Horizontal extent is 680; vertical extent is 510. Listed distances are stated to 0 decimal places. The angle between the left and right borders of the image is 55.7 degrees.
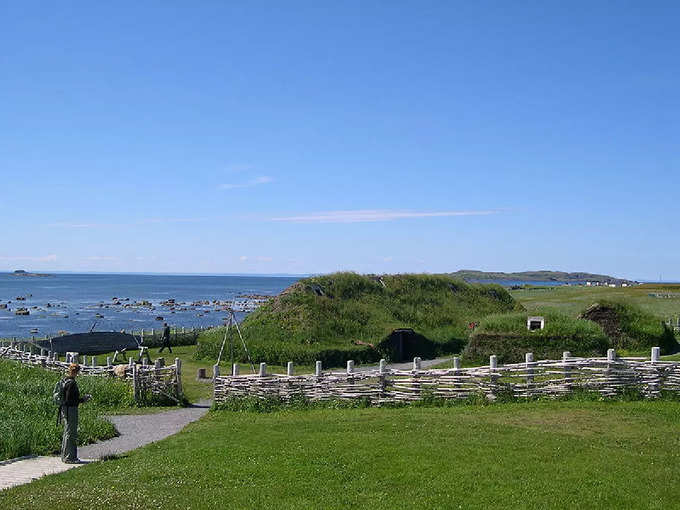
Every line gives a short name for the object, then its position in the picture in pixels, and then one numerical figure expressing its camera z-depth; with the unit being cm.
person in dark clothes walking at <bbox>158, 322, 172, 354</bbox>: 4275
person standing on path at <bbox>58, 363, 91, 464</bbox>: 1442
